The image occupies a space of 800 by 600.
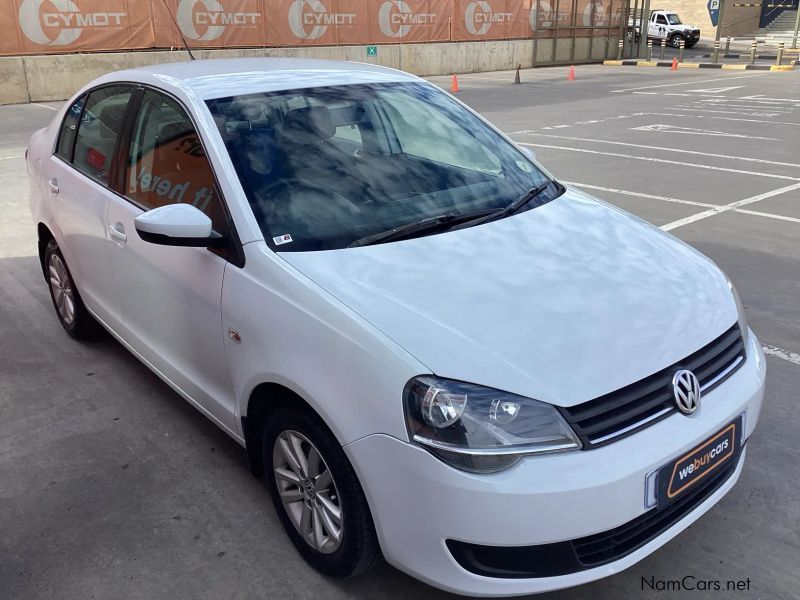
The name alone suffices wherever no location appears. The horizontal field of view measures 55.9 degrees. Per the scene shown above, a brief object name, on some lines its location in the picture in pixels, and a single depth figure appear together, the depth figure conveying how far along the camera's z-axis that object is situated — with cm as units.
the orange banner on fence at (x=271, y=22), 1775
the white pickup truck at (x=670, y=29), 3978
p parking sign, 4546
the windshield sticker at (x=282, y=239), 266
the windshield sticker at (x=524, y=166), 357
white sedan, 207
